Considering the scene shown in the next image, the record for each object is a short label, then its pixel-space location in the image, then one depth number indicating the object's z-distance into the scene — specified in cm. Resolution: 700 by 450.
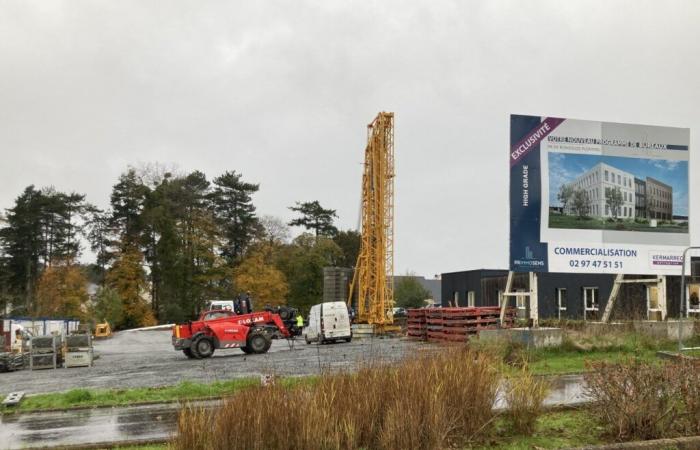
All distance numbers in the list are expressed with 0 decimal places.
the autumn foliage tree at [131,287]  7519
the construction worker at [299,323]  3917
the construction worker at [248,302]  3064
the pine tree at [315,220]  9206
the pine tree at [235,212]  8300
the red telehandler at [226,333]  2738
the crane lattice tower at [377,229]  4625
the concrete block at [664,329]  1716
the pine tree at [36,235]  8006
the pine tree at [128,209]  8016
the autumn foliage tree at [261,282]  7475
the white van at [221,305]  4768
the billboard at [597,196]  1827
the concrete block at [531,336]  1658
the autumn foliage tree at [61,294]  6381
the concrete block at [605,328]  1705
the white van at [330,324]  3503
